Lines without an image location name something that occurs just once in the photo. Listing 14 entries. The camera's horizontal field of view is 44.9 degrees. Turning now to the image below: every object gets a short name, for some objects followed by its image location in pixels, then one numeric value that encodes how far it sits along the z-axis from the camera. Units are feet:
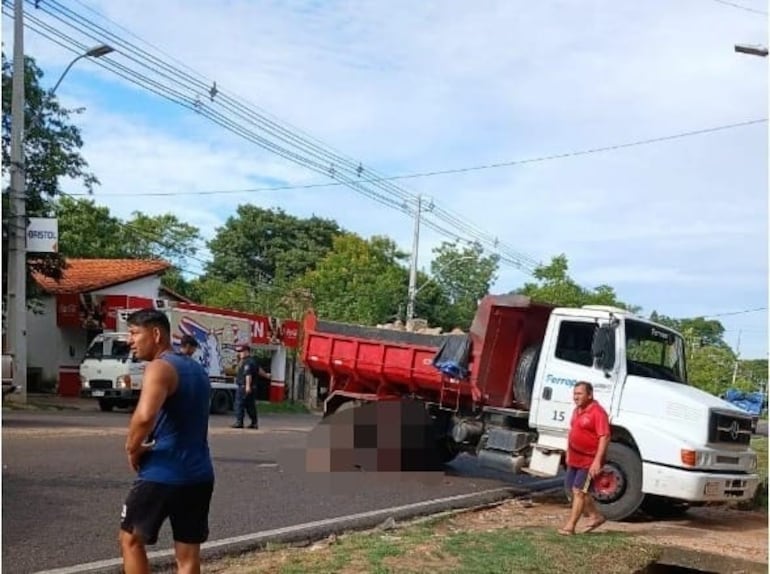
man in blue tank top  15.26
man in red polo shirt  30.14
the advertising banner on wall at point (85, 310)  101.60
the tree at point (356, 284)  136.56
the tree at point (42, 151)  81.05
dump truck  34.19
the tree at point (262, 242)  206.08
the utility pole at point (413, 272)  118.07
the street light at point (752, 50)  42.68
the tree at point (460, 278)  154.81
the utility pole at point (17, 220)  70.08
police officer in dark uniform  60.23
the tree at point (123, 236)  121.70
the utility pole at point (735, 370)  154.79
